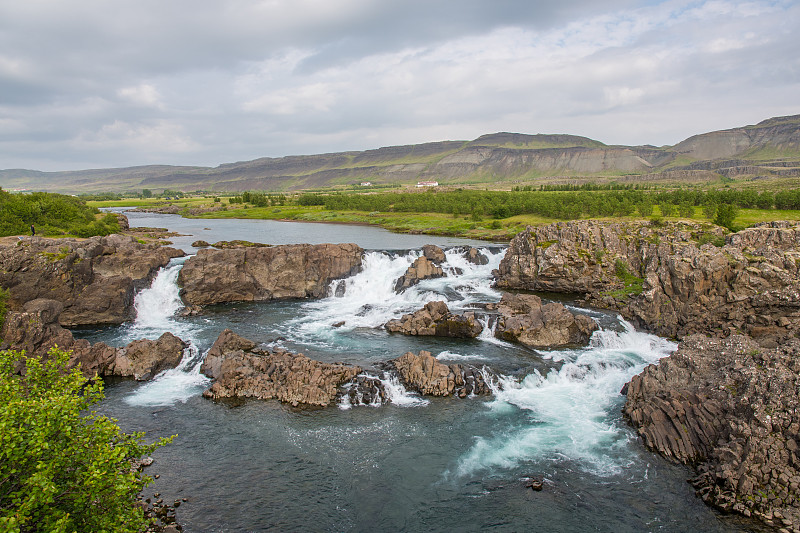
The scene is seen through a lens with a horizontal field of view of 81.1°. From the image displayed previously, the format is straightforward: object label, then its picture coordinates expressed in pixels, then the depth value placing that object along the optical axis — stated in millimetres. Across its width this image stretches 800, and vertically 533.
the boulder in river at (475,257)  67438
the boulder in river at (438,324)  41031
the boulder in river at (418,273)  56812
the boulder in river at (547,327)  38719
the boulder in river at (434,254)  64438
